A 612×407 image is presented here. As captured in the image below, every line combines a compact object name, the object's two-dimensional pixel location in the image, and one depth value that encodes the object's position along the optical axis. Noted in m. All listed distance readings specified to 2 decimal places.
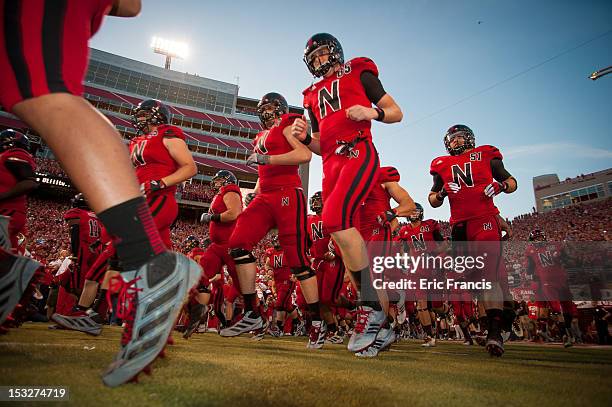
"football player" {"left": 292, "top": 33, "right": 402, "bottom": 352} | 2.83
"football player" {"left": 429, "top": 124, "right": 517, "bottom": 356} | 3.84
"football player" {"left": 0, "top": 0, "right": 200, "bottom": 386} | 1.28
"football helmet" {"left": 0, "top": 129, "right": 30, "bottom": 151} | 4.04
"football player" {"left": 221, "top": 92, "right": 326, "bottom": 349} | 4.07
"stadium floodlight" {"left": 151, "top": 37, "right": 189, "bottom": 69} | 49.66
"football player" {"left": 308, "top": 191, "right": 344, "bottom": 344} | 5.47
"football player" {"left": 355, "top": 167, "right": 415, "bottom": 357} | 4.64
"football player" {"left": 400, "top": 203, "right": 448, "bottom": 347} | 7.32
